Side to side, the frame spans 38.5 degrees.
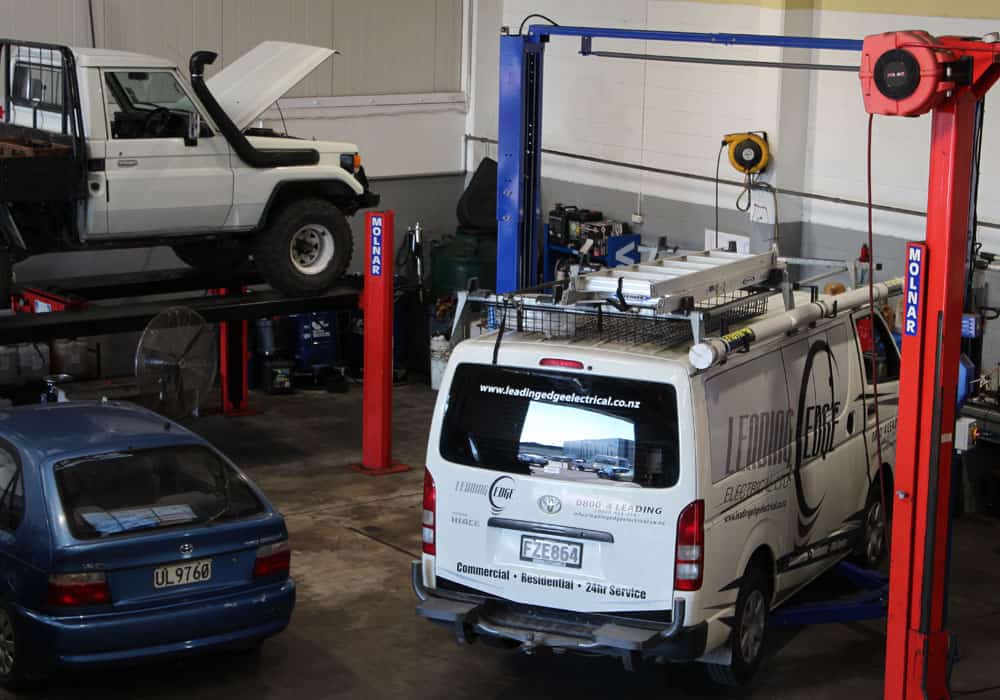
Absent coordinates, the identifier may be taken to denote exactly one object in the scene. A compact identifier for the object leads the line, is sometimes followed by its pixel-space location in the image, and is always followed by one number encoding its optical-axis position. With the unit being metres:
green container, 17.34
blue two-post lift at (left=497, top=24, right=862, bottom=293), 11.54
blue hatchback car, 7.13
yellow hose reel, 14.69
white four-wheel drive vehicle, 10.74
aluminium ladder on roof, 7.53
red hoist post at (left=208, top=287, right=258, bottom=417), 15.19
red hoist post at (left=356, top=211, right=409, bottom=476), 12.52
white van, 7.09
